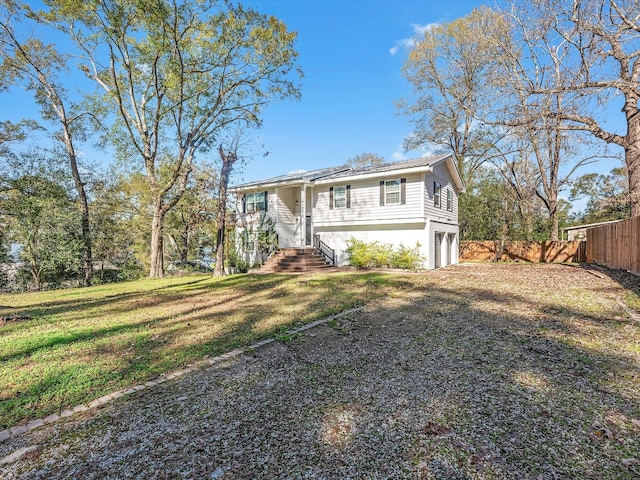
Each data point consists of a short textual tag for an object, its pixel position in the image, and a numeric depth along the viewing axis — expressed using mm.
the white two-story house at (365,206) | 13906
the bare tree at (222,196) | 13805
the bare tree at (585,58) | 9719
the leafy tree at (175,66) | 11656
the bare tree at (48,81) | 13219
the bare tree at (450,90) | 20109
